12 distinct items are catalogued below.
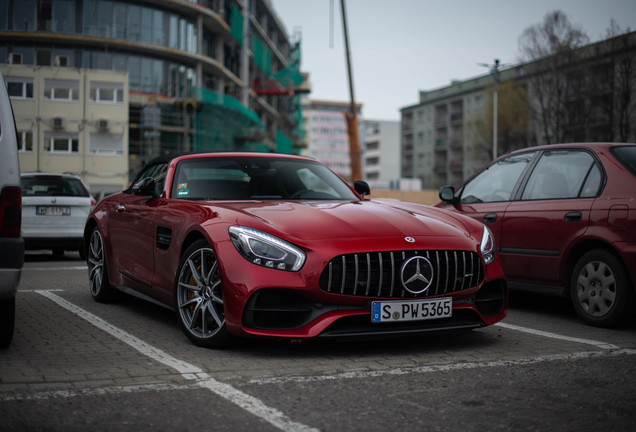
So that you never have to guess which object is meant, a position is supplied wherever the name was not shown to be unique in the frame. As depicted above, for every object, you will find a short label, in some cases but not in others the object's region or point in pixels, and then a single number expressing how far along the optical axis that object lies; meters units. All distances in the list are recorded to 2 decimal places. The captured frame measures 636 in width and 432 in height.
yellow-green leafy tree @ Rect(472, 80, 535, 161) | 51.62
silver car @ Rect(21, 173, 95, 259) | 12.79
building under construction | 43.00
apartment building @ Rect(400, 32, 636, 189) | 36.78
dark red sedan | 5.96
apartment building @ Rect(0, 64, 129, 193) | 41.84
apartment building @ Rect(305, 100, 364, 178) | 174.25
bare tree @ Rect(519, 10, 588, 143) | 39.97
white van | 4.45
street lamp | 42.84
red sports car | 4.52
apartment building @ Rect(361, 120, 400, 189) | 138.62
